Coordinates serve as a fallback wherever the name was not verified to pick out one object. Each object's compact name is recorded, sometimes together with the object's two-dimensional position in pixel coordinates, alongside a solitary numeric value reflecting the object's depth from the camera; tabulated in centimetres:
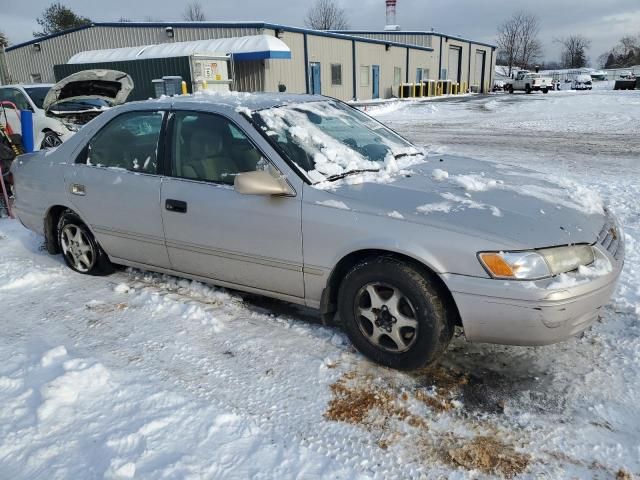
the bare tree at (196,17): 6981
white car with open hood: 888
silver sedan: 261
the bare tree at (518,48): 7650
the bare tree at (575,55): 9548
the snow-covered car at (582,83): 4338
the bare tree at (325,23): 6750
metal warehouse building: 2450
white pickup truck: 3932
